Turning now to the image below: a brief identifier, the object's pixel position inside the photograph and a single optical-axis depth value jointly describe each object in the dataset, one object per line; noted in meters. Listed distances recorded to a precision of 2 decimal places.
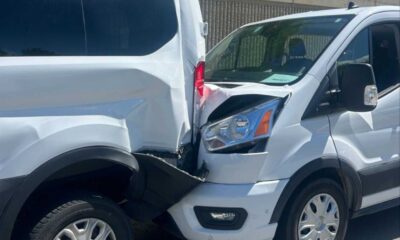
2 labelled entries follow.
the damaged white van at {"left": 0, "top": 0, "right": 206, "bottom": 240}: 2.96
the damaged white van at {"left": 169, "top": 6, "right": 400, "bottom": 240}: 3.64
